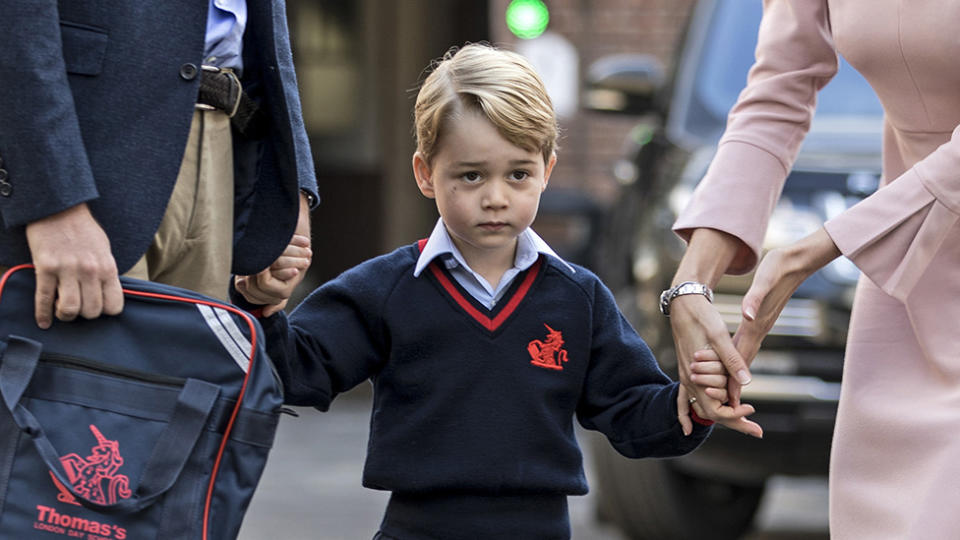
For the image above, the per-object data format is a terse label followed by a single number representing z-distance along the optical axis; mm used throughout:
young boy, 5570
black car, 10398
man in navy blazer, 5152
